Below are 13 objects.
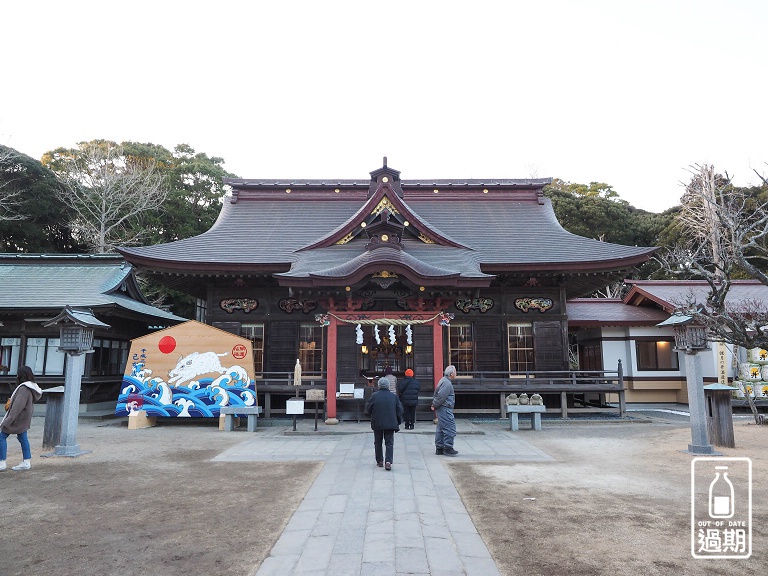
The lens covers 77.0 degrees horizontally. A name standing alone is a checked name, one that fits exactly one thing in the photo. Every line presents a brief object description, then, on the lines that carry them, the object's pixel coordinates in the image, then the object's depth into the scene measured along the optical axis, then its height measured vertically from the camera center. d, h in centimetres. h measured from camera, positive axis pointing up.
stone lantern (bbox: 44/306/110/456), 973 -8
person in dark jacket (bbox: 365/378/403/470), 816 -96
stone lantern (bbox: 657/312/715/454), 968 -20
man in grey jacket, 959 -114
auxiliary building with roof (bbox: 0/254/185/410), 1788 +171
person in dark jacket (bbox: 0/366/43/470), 812 -99
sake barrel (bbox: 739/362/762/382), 1858 -31
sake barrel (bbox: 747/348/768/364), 1855 +30
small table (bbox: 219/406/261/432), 1341 -150
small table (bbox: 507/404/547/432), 1317 -140
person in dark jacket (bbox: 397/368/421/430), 1320 -91
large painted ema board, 1403 -45
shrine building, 1455 +231
